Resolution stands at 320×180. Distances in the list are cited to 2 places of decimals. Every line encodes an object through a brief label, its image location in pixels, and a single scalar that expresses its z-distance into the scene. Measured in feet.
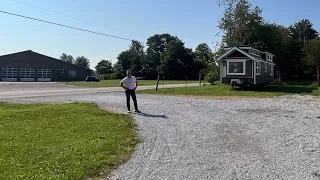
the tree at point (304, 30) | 206.04
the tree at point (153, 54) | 224.16
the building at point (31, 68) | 180.54
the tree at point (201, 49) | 260.19
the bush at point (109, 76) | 221.12
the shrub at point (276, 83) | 94.20
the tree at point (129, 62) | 226.49
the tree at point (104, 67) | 265.44
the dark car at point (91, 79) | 170.26
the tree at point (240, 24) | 113.32
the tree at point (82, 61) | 347.78
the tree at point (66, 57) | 388.71
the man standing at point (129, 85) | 32.15
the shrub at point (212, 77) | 96.53
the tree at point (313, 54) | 111.38
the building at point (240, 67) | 65.03
